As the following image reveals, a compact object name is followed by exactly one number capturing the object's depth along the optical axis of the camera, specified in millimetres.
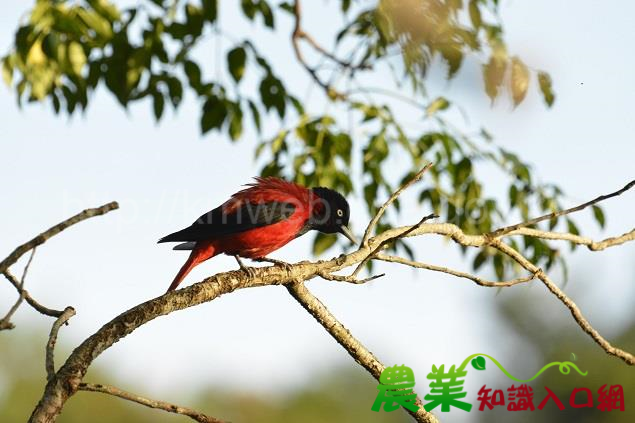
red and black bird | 12250
